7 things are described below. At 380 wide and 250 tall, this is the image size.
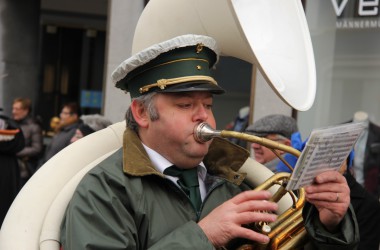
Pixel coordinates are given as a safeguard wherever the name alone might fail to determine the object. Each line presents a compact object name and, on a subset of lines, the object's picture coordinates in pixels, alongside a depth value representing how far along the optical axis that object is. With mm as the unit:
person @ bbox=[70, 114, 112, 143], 6395
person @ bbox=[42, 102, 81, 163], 7234
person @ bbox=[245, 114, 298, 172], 5070
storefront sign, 7258
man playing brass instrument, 2326
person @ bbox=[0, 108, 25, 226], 7016
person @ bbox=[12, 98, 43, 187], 8711
